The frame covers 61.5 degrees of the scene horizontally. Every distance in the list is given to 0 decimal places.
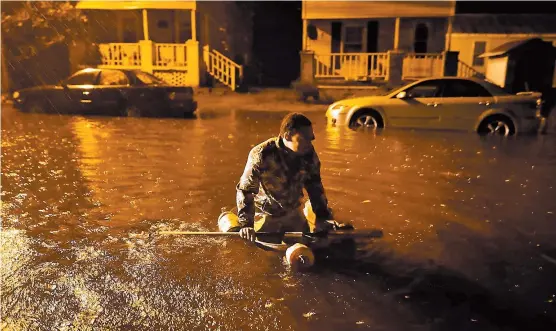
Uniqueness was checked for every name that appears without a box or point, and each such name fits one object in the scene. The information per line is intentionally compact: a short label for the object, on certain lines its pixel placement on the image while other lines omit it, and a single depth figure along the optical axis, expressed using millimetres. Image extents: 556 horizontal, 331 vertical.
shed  16484
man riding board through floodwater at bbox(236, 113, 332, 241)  3828
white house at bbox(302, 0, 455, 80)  18891
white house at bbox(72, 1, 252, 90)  20703
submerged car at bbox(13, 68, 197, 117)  13984
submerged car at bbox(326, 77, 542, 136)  10906
